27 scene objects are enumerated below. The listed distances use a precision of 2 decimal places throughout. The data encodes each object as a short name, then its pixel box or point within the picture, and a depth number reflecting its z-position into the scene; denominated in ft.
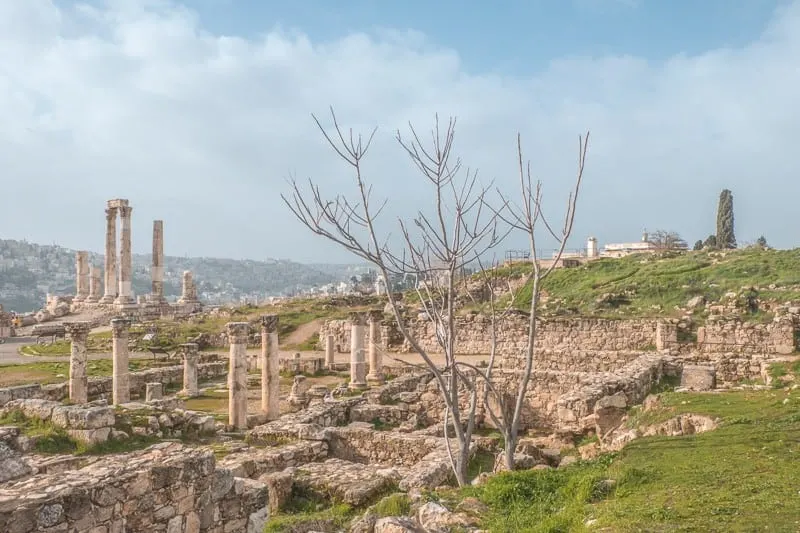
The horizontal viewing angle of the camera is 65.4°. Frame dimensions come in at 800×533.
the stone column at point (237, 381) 57.11
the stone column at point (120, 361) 67.97
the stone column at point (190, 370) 74.59
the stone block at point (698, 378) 52.75
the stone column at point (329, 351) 98.92
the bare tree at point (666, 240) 190.80
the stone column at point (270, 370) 61.62
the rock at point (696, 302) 99.75
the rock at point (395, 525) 20.95
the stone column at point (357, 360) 78.38
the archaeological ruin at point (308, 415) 20.79
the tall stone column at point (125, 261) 161.38
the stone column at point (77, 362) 64.85
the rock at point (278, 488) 32.96
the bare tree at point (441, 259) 27.91
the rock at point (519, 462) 34.84
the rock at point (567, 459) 35.59
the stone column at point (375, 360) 83.41
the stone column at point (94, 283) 179.11
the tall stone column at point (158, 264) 177.24
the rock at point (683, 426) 35.40
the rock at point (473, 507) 23.44
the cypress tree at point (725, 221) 172.35
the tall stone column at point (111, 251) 171.53
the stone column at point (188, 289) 180.55
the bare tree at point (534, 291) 28.58
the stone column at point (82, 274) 183.52
